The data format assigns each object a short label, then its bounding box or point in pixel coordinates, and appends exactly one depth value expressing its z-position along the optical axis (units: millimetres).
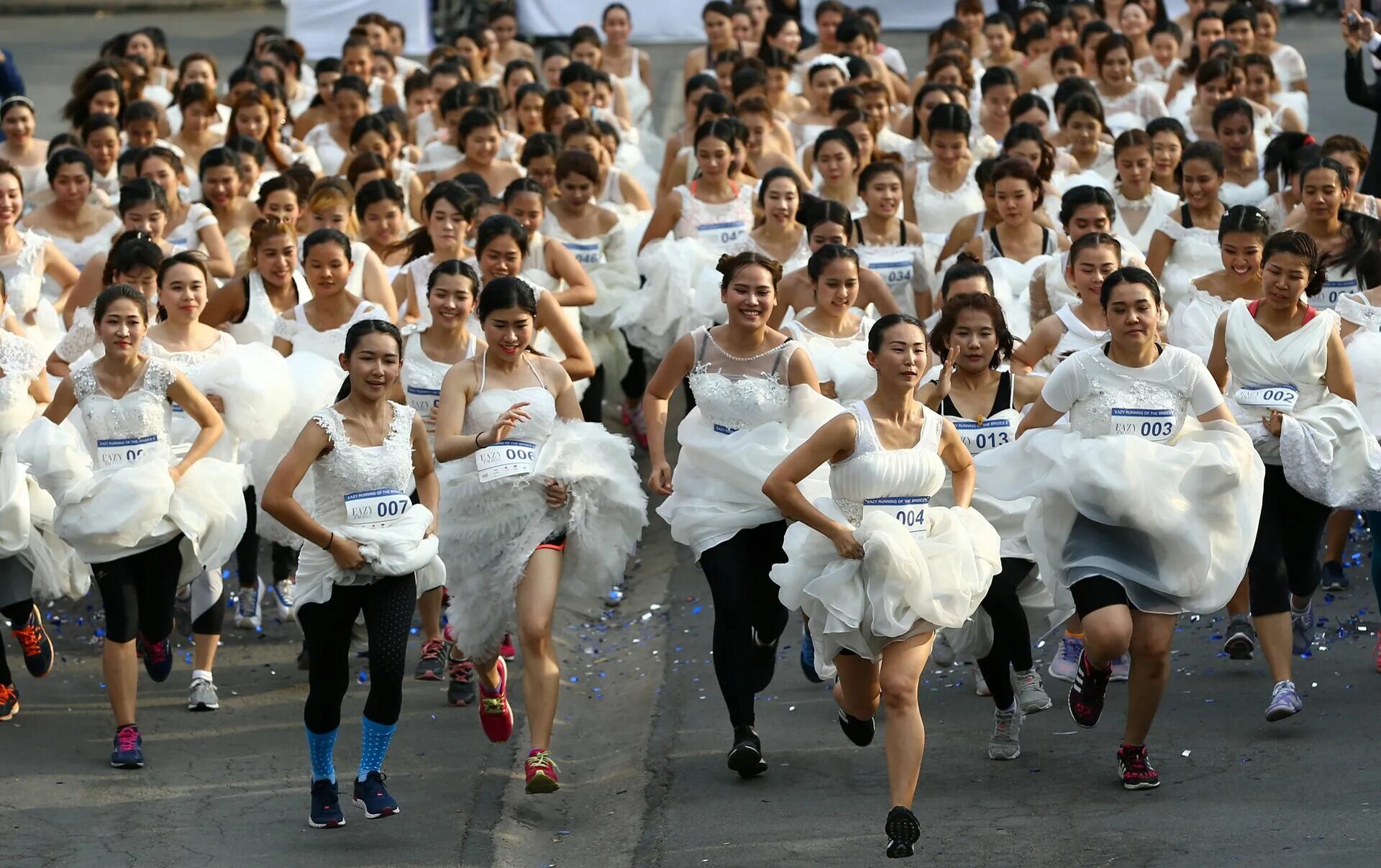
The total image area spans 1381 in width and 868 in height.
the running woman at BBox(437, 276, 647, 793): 16094
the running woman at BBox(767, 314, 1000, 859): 14078
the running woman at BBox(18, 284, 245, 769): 16797
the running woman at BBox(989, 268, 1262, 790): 14773
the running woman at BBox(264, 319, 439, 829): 14922
